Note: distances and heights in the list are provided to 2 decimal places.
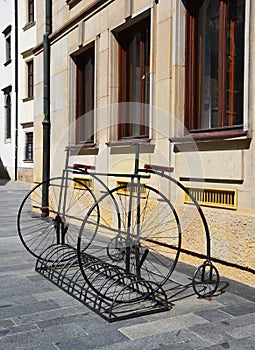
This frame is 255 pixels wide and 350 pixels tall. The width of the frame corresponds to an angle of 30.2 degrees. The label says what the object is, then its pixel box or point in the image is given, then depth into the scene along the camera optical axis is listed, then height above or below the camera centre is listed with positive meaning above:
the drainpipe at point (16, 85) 24.09 +3.42
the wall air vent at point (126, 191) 6.58 -0.57
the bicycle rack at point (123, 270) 4.31 -1.38
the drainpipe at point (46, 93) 10.62 +1.33
